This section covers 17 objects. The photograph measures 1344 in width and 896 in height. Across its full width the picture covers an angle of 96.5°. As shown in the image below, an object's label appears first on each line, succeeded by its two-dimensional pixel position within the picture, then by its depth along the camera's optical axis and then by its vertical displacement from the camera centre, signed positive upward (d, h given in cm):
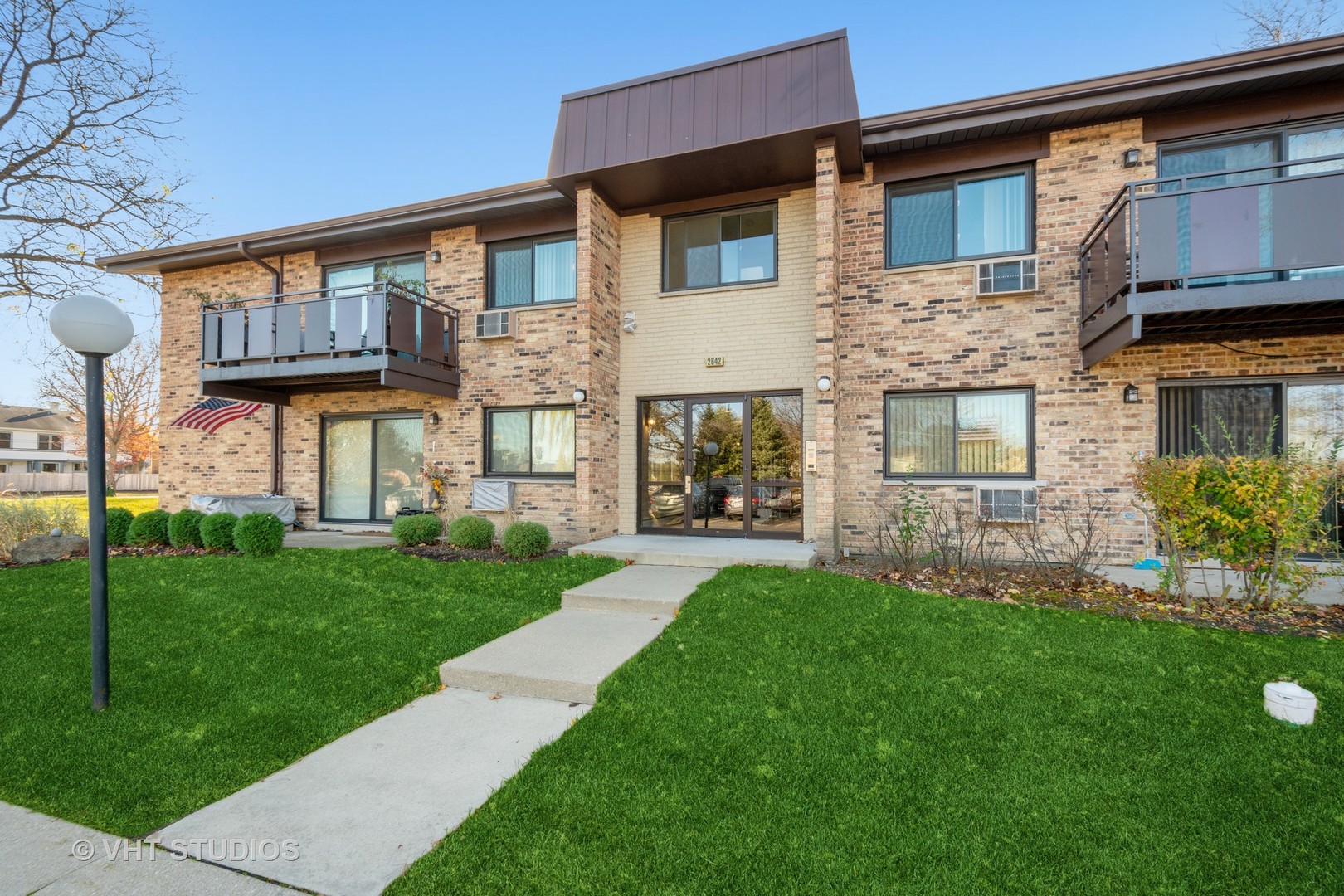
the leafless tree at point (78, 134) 1063 +581
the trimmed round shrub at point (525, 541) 788 -122
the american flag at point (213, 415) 1114 +61
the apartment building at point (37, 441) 4097 +34
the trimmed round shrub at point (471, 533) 852 -121
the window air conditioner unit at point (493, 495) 990 -78
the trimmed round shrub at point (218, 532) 838 -119
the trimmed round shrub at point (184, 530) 866 -121
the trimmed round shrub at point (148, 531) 890 -126
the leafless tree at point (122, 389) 2545 +247
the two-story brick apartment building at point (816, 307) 691 +198
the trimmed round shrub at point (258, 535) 805 -119
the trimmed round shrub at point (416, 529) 874 -120
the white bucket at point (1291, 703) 324 -137
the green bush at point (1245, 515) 508 -55
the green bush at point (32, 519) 891 -115
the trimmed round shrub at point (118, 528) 897 -122
